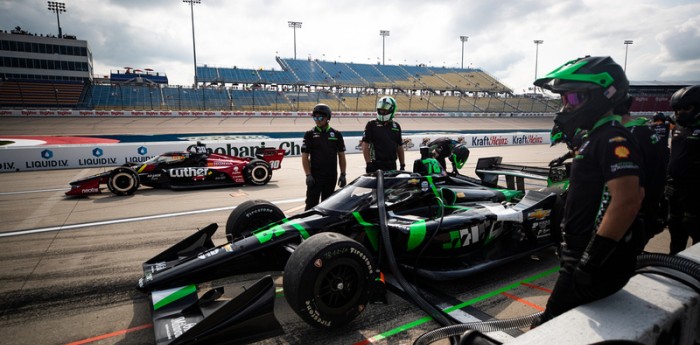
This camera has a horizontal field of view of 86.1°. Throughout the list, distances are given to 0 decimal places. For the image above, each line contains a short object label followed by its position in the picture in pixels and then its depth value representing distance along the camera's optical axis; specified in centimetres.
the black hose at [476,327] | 234
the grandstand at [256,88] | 3757
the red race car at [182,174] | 923
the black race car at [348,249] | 283
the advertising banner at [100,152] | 1354
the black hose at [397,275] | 313
